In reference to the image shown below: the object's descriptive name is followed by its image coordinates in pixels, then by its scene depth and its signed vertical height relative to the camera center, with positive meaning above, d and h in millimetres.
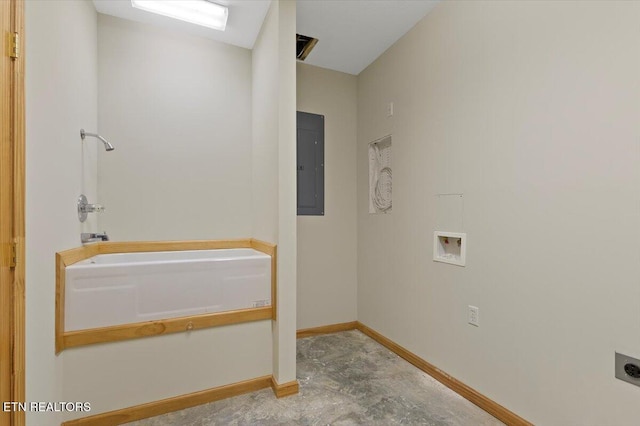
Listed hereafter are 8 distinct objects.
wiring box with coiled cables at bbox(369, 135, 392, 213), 2508 +347
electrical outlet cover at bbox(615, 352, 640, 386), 1070 -618
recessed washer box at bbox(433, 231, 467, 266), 1775 -230
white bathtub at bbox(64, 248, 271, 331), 1446 -425
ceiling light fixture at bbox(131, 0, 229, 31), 1906 +1427
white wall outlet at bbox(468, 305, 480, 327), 1680 -623
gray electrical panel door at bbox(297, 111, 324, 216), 2695 +487
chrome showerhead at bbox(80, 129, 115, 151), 1716 +495
